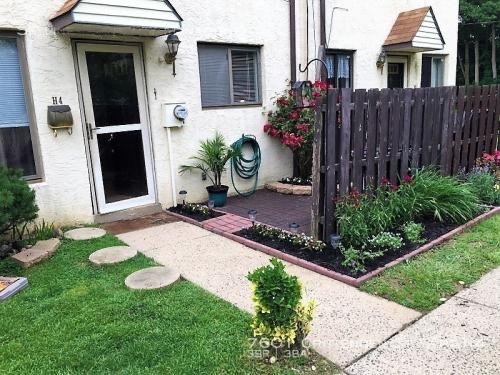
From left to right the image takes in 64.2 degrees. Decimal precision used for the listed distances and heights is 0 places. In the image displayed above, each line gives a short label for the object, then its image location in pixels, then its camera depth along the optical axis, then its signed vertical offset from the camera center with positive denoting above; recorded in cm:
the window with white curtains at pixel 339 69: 783 +80
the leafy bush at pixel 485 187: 547 -117
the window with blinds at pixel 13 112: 443 +15
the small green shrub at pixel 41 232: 450 -122
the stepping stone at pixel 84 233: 459 -130
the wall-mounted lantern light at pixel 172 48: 529 +94
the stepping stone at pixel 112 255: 388 -133
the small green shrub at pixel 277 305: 222 -106
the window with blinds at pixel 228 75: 612 +63
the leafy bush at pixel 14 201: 366 -72
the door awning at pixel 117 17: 434 +116
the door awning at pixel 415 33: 817 +149
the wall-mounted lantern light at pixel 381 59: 847 +101
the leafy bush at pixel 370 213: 398 -109
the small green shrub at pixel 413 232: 412 -131
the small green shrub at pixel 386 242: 394 -132
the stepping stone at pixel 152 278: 332 -136
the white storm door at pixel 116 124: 508 -5
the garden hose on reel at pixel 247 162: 650 -80
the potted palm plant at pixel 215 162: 589 -69
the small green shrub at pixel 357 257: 353 -136
